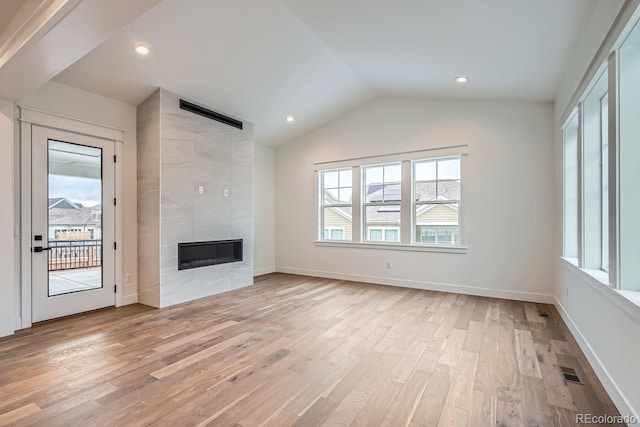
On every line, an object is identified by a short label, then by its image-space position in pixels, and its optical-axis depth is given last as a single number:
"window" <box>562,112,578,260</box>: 3.64
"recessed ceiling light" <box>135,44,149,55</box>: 3.52
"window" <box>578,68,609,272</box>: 2.76
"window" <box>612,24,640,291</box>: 2.00
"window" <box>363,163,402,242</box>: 5.87
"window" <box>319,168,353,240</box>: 6.48
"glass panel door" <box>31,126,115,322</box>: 3.73
